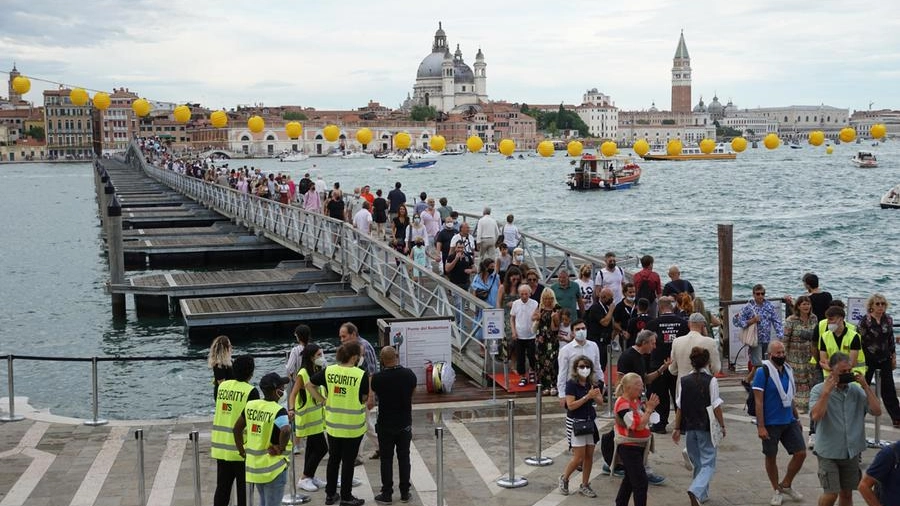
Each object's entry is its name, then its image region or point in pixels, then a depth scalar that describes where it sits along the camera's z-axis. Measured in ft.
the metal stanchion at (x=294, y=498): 30.96
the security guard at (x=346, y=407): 29.50
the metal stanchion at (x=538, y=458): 33.40
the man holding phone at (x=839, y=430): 26.96
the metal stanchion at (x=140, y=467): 29.48
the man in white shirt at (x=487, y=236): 64.49
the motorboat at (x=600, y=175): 299.38
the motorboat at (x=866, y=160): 416.65
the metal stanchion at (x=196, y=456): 28.23
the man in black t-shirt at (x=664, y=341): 36.52
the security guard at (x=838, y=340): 33.15
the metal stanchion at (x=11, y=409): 40.68
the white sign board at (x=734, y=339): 45.70
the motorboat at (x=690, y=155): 480.81
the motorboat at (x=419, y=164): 560.90
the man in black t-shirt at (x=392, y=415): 29.86
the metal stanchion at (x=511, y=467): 31.65
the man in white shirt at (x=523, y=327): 41.75
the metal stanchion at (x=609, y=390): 39.73
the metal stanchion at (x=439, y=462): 28.99
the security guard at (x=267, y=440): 25.68
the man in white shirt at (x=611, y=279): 47.21
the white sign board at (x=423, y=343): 42.19
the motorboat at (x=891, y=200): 215.51
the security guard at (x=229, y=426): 26.17
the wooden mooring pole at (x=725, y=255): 56.03
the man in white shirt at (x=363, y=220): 72.18
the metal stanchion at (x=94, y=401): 39.42
